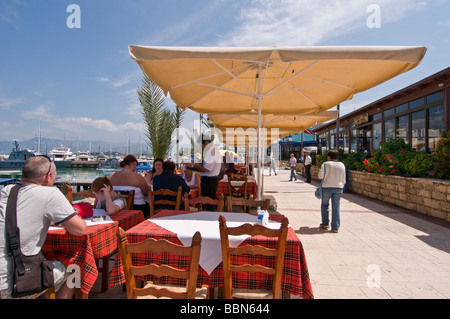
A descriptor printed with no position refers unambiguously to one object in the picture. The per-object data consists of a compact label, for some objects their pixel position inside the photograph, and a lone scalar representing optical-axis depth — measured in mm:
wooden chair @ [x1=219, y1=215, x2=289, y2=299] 1804
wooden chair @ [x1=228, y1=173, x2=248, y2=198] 5852
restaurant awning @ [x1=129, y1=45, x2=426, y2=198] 3029
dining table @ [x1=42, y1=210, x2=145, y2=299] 2117
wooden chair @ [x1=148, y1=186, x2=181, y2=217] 3645
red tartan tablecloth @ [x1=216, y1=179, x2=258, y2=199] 6244
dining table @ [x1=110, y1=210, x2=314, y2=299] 2020
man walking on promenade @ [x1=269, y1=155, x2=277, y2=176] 20872
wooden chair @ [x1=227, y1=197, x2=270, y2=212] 2941
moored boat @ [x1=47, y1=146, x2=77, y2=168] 75812
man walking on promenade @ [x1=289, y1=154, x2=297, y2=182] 14953
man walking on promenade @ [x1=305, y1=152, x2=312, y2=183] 14500
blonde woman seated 5954
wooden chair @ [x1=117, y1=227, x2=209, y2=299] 1570
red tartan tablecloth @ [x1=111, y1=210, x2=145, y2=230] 2732
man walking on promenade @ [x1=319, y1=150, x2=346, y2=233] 4922
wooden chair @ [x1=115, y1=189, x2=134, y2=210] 3557
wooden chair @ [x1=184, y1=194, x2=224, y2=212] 3094
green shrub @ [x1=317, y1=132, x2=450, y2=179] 5723
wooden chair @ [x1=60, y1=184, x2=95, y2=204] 3368
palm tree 9047
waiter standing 5363
